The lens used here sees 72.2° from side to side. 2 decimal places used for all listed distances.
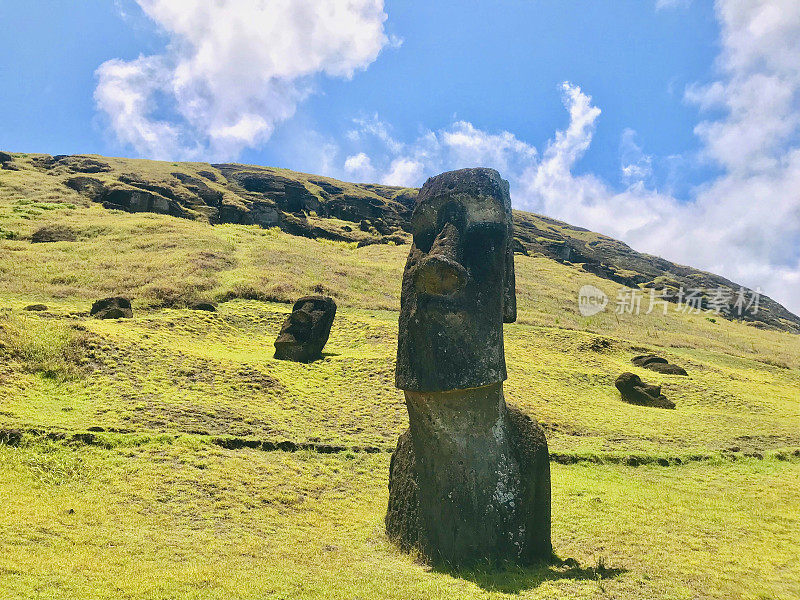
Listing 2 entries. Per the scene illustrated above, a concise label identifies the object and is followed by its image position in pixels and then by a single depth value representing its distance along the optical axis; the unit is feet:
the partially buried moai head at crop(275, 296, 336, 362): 73.26
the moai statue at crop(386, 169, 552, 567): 24.17
